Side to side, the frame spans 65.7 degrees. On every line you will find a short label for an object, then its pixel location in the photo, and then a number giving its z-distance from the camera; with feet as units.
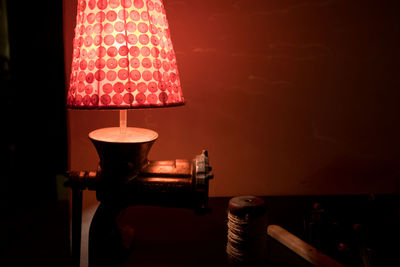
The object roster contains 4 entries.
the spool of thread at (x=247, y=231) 2.49
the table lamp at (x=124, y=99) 2.26
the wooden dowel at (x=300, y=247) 2.48
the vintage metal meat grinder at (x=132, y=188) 2.49
